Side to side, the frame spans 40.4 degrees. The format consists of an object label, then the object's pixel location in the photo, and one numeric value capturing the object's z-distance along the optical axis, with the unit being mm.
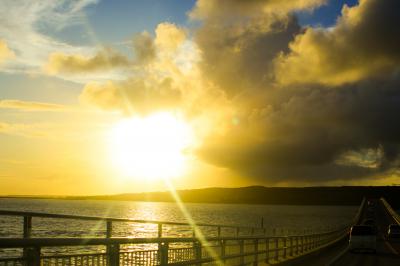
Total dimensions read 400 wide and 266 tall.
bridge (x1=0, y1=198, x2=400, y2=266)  6984
